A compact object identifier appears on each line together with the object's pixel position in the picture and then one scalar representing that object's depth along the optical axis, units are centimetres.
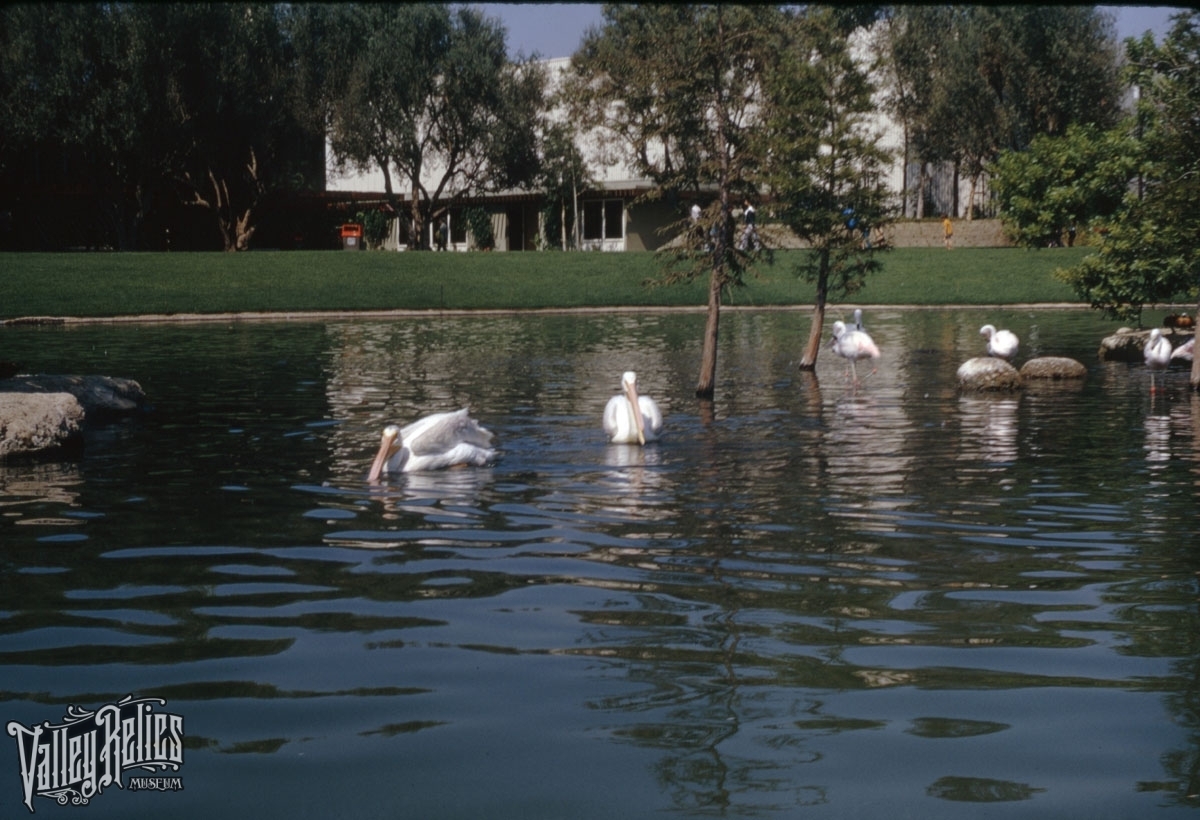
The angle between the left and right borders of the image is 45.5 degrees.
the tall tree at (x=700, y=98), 1800
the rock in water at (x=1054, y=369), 2228
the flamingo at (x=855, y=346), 2378
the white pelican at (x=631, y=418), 1458
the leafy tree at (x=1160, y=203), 1972
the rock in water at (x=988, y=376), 2052
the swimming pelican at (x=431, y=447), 1295
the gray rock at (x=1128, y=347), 2605
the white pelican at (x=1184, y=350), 2430
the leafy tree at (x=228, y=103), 5419
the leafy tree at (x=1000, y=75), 6116
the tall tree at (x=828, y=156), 2127
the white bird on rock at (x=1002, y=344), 2438
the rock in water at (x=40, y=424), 1420
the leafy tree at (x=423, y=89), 5941
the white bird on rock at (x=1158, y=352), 2336
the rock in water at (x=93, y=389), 1741
